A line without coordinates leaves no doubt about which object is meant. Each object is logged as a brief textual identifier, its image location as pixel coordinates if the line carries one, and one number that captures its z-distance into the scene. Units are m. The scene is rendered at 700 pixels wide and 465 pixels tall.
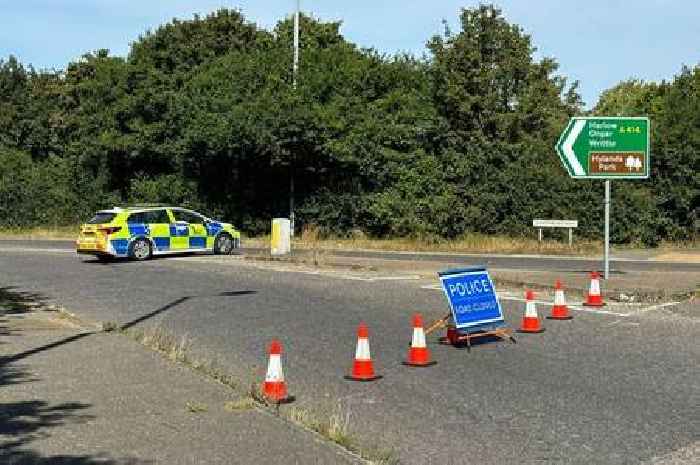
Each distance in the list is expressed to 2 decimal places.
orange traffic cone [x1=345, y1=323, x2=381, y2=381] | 8.66
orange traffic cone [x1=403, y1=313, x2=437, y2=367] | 9.44
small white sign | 29.89
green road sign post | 18.45
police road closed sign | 10.78
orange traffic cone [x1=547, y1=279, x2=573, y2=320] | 13.14
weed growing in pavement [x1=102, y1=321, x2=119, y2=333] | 11.51
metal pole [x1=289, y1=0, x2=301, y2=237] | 35.09
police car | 24.11
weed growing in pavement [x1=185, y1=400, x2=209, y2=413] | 6.97
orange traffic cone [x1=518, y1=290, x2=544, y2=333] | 11.80
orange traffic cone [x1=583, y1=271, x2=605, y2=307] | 14.64
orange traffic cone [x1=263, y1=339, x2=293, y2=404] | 7.43
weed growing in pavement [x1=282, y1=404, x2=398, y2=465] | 5.86
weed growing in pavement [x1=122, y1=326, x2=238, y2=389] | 8.57
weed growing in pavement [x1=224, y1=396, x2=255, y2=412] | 7.04
